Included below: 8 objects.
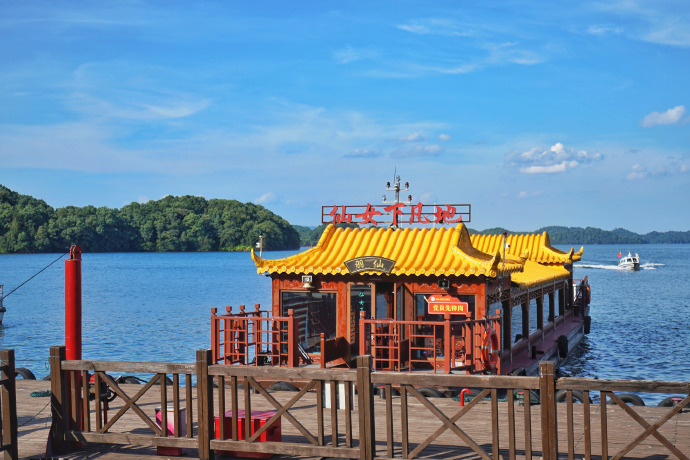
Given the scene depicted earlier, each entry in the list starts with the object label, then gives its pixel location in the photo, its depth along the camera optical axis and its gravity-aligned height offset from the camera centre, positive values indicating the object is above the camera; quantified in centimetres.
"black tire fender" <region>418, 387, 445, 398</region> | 1479 -283
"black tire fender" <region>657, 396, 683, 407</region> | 1375 -289
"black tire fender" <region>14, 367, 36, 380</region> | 1792 -283
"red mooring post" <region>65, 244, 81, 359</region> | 1111 -76
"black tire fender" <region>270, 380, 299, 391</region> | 1570 -283
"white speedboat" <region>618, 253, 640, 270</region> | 13312 -284
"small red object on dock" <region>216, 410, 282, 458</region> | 1013 -242
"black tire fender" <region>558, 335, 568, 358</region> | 2791 -367
